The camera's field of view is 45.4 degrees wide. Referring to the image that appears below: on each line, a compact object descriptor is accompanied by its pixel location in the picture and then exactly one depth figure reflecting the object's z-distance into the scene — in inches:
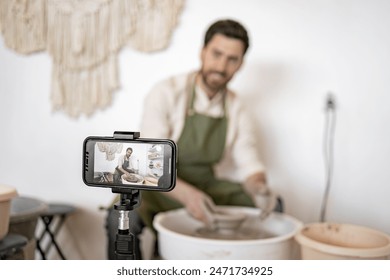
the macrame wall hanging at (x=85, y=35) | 48.8
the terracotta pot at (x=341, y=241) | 42.6
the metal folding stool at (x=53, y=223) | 49.8
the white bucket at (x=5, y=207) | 38.3
